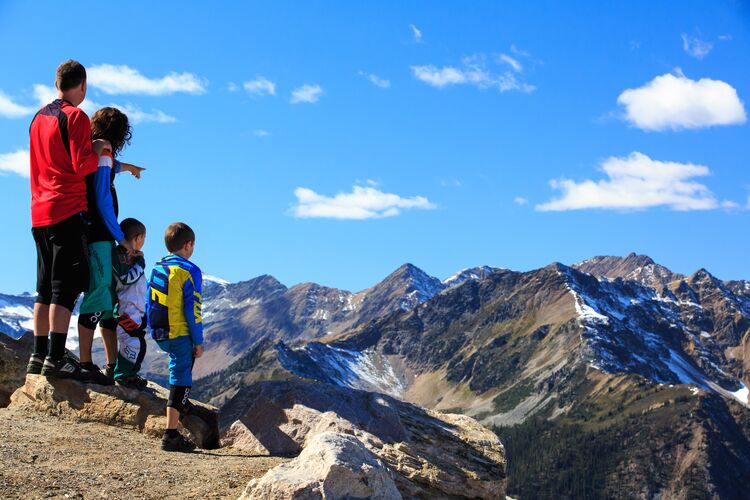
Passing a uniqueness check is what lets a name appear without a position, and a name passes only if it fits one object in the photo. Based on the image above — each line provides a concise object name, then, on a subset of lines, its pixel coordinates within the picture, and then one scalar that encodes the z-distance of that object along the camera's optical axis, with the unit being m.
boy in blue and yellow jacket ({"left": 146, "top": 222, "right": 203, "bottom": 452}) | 12.51
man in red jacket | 12.70
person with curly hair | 13.16
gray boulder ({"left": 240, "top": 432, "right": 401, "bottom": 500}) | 8.85
